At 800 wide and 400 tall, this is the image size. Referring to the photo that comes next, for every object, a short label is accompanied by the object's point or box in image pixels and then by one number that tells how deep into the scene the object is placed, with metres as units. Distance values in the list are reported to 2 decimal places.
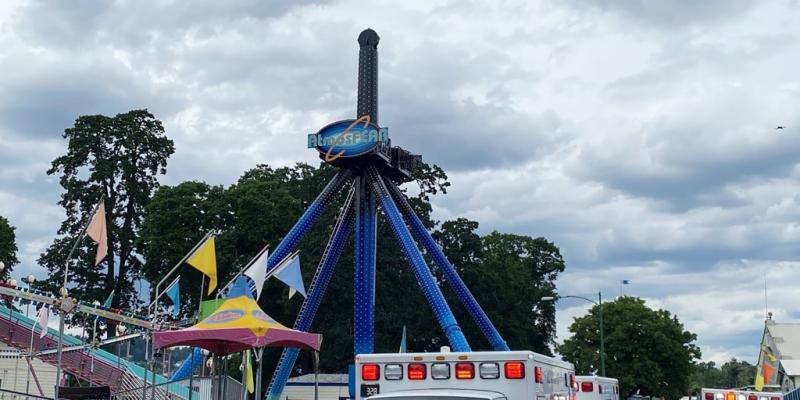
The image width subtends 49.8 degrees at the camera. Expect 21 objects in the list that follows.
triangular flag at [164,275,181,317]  31.95
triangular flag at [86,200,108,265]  26.95
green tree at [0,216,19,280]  64.56
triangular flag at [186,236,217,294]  26.97
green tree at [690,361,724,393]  148.50
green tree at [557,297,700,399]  66.06
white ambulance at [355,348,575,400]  13.80
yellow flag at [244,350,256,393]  32.22
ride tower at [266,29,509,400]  48.03
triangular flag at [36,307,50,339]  34.05
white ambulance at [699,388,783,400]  19.98
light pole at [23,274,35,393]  33.25
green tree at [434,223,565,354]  63.78
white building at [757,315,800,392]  70.29
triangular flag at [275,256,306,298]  29.97
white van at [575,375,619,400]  23.06
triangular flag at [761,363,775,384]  43.46
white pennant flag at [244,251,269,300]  28.58
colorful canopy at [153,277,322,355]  20.81
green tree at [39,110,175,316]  62.19
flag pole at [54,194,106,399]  25.49
